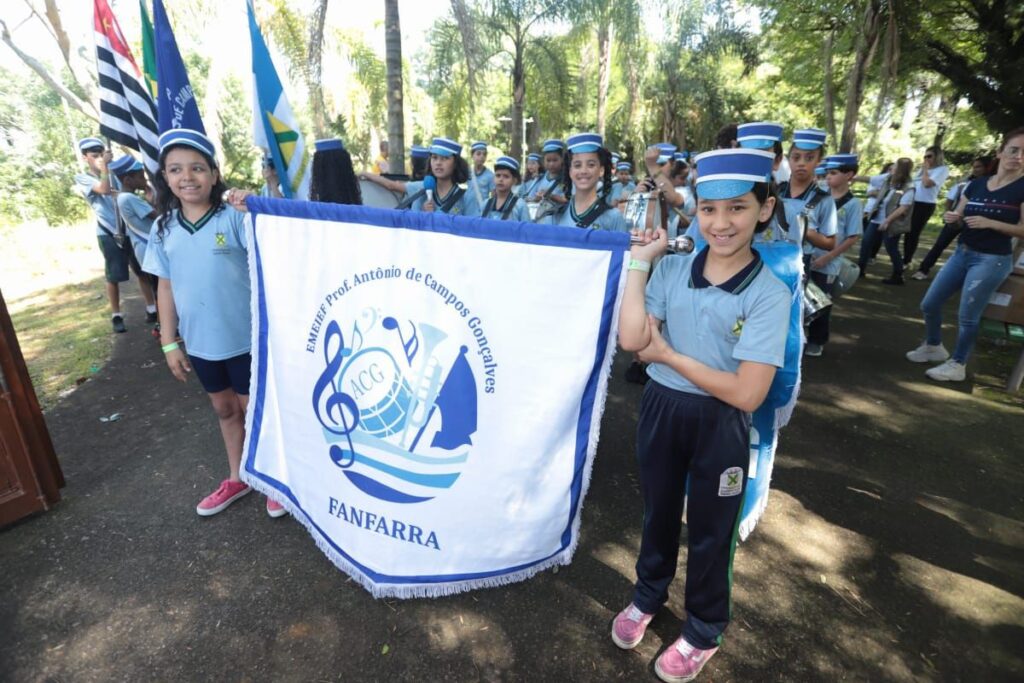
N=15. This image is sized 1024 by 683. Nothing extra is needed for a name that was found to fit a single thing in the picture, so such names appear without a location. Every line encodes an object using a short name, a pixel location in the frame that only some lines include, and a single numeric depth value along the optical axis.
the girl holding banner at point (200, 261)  2.60
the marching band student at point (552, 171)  4.97
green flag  3.39
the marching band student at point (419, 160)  6.65
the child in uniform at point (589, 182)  3.28
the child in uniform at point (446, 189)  4.62
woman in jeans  4.13
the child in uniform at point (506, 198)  4.44
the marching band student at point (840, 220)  4.62
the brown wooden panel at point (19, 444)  2.98
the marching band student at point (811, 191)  3.93
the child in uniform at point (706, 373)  1.65
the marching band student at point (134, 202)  5.16
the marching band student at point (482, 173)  8.20
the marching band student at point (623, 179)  6.66
